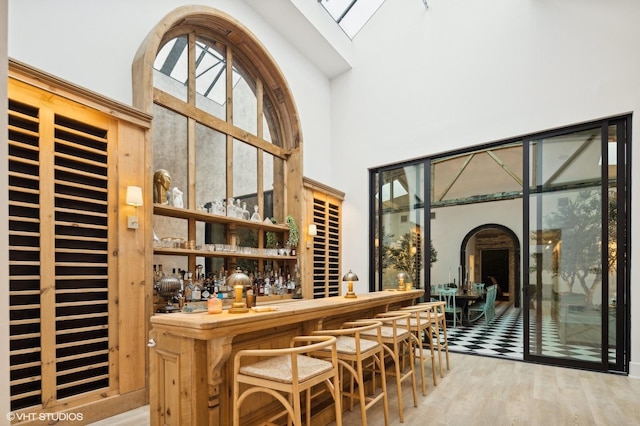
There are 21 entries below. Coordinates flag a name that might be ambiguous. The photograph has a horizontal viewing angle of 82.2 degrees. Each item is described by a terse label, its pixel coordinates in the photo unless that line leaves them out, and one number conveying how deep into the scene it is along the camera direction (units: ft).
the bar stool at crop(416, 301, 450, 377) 13.10
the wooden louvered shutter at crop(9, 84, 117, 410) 8.79
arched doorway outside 40.14
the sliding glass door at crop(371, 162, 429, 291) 19.19
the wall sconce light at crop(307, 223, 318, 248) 18.65
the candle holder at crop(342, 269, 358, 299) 11.22
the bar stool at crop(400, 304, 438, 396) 11.61
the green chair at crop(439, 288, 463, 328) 23.00
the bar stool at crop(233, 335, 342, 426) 6.18
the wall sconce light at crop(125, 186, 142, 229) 10.62
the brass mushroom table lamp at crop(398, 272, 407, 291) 15.58
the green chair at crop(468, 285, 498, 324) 24.75
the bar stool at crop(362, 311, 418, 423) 9.75
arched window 13.14
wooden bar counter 6.86
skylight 20.27
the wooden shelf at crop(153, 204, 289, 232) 12.42
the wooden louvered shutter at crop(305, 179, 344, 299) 19.42
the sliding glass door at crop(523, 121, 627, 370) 13.80
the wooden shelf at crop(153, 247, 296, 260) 12.27
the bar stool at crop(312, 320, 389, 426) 8.07
